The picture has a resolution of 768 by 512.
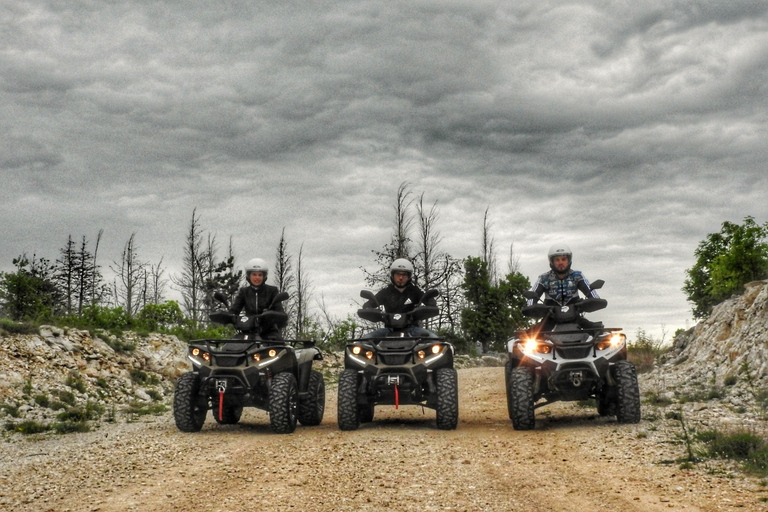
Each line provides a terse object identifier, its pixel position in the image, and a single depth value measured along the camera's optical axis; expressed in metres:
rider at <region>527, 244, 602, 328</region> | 11.22
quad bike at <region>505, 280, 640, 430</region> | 10.12
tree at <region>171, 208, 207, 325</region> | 45.81
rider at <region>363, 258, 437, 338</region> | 11.51
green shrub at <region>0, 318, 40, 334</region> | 18.16
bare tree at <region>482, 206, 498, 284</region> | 56.47
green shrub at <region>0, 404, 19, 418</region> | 13.68
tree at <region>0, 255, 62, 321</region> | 22.31
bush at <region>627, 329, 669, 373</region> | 22.37
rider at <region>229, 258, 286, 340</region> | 11.47
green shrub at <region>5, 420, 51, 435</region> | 12.15
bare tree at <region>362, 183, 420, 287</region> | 41.97
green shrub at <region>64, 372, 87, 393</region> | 16.70
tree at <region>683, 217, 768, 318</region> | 22.36
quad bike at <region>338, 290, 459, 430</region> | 10.33
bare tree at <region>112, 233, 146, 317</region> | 50.06
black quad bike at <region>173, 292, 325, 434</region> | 10.23
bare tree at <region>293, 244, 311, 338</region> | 48.50
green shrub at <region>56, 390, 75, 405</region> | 15.59
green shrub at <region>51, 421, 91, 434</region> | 11.91
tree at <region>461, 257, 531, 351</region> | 49.69
